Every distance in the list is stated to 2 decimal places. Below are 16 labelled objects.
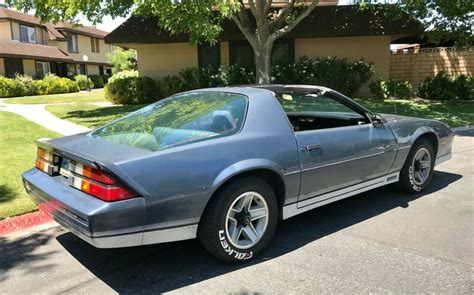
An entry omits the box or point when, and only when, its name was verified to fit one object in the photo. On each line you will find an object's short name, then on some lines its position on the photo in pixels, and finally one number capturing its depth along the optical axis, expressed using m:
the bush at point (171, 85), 18.23
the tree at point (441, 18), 15.07
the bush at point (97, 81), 41.99
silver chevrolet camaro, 3.22
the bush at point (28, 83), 28.28
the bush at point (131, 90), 18.12
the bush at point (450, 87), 17.64
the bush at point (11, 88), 26.19
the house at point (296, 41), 18.00
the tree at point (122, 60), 44.69
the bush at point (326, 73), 17.47
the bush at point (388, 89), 17.98
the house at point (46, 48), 34.22
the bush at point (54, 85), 29.49
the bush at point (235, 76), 17.86
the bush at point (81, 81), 36.56
